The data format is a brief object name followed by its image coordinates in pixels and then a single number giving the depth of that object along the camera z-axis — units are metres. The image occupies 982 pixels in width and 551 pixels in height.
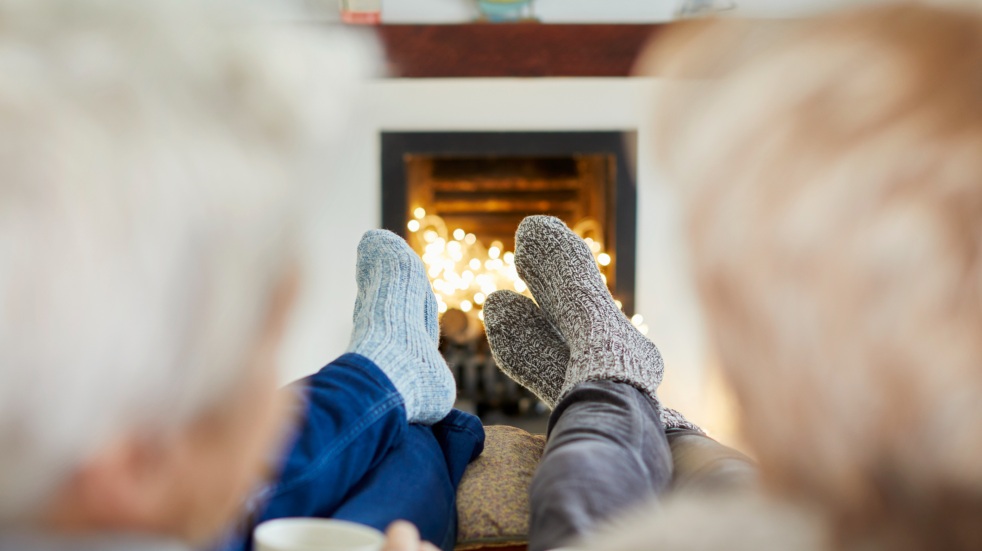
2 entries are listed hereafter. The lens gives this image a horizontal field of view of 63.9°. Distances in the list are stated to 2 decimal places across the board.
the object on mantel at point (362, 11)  2.21
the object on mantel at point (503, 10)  2.20
